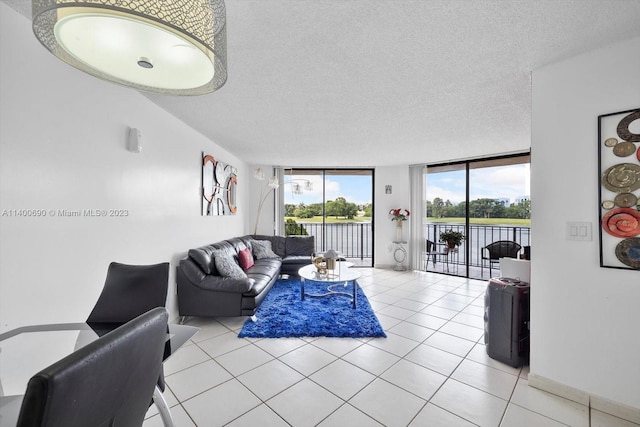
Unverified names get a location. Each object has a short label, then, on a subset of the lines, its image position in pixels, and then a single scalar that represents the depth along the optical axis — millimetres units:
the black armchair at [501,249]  4746
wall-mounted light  2338
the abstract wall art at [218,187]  3926
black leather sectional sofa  3070
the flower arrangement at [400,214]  5957
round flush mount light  707
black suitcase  2285
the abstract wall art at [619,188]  1671
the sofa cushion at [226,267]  3265
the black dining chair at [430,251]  5957
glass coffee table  3551
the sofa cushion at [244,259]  4211
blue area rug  2855
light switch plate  1832
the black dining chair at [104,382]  459
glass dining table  1023
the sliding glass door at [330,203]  6477
